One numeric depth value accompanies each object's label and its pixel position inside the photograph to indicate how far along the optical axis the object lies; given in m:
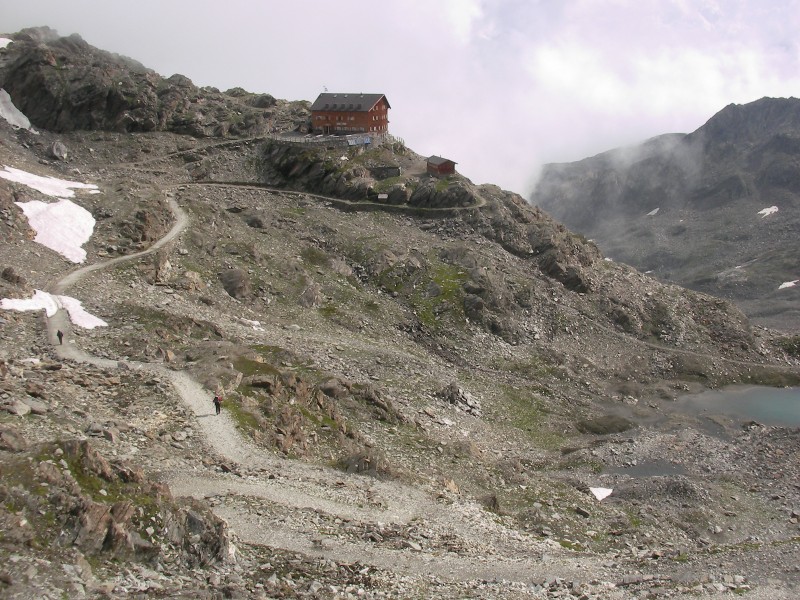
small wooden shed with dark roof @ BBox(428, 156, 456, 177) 127.69
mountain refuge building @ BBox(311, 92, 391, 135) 141.00
